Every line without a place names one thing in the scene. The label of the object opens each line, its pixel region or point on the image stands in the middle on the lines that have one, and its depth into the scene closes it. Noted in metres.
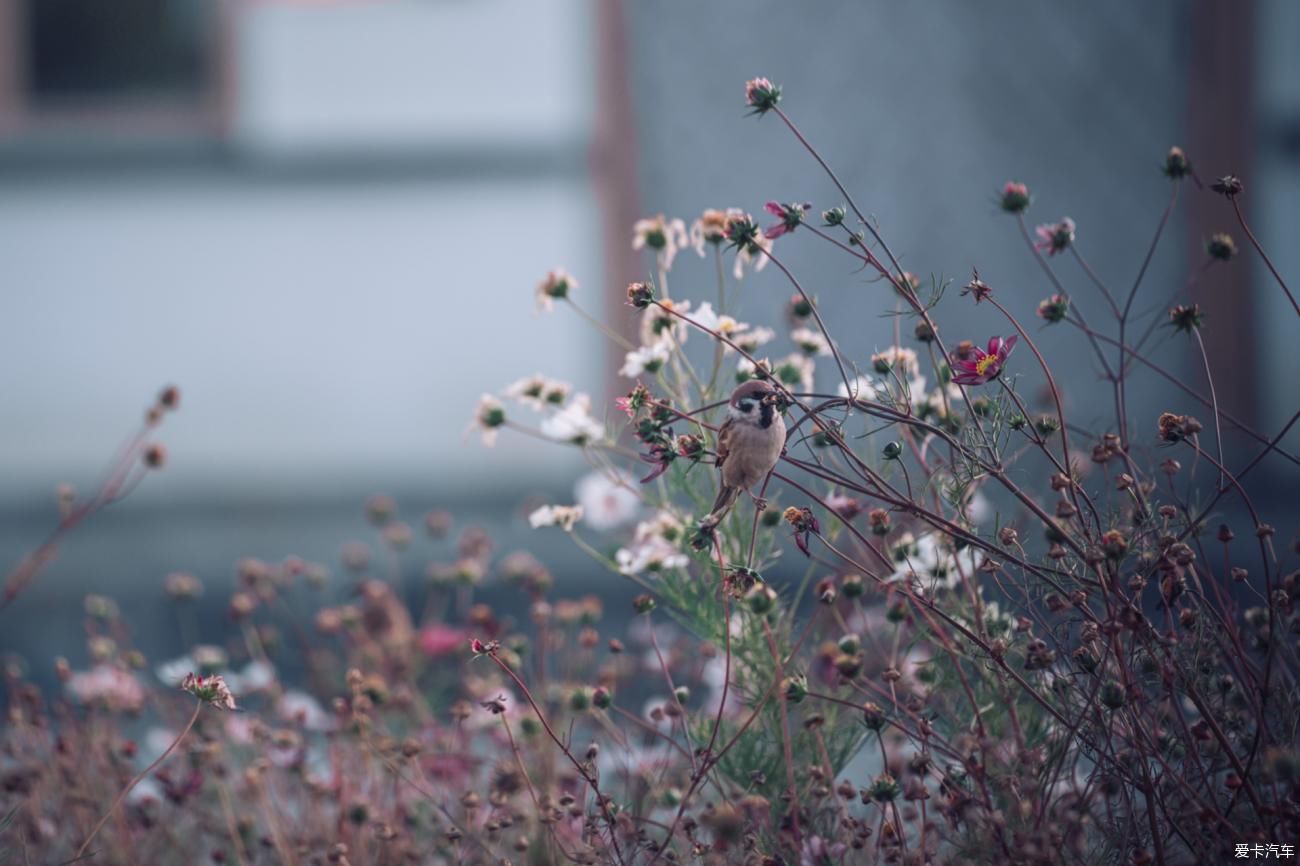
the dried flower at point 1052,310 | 6.90
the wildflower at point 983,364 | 6.82
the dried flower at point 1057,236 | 6.91
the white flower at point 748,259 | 6.91
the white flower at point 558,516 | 7.01
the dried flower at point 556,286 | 7.04
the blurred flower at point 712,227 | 6.98
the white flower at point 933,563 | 6.88
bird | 6.77
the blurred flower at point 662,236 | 7.06
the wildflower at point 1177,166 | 6.92
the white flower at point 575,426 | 7.02
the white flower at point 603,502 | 7.27
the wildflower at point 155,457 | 7.21
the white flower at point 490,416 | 7.05
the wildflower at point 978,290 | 6.83
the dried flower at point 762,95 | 6.87
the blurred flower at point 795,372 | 7.04
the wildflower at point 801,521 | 6.75
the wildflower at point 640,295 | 6.77
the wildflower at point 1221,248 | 6.93
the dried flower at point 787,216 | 6.82
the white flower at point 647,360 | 6.96
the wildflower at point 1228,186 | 6.88
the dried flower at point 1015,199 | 6.90
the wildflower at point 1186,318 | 6.89
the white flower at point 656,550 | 6.98
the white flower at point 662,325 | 6.97
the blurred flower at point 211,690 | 6.82
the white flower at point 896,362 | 6.88
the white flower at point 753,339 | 7.02
